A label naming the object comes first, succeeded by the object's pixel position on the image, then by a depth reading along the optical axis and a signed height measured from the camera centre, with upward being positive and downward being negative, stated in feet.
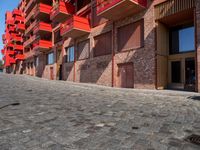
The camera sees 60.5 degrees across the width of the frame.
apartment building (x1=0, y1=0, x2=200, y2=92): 41.98 +10.49
